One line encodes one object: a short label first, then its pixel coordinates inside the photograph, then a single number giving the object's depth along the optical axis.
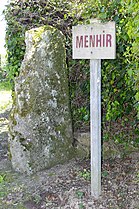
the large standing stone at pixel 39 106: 3.72
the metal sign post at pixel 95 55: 2.93
